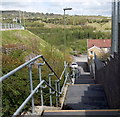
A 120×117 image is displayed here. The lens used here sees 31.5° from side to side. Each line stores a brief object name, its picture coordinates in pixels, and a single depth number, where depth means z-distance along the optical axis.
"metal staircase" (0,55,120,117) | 2.13
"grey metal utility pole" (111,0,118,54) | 3.95
